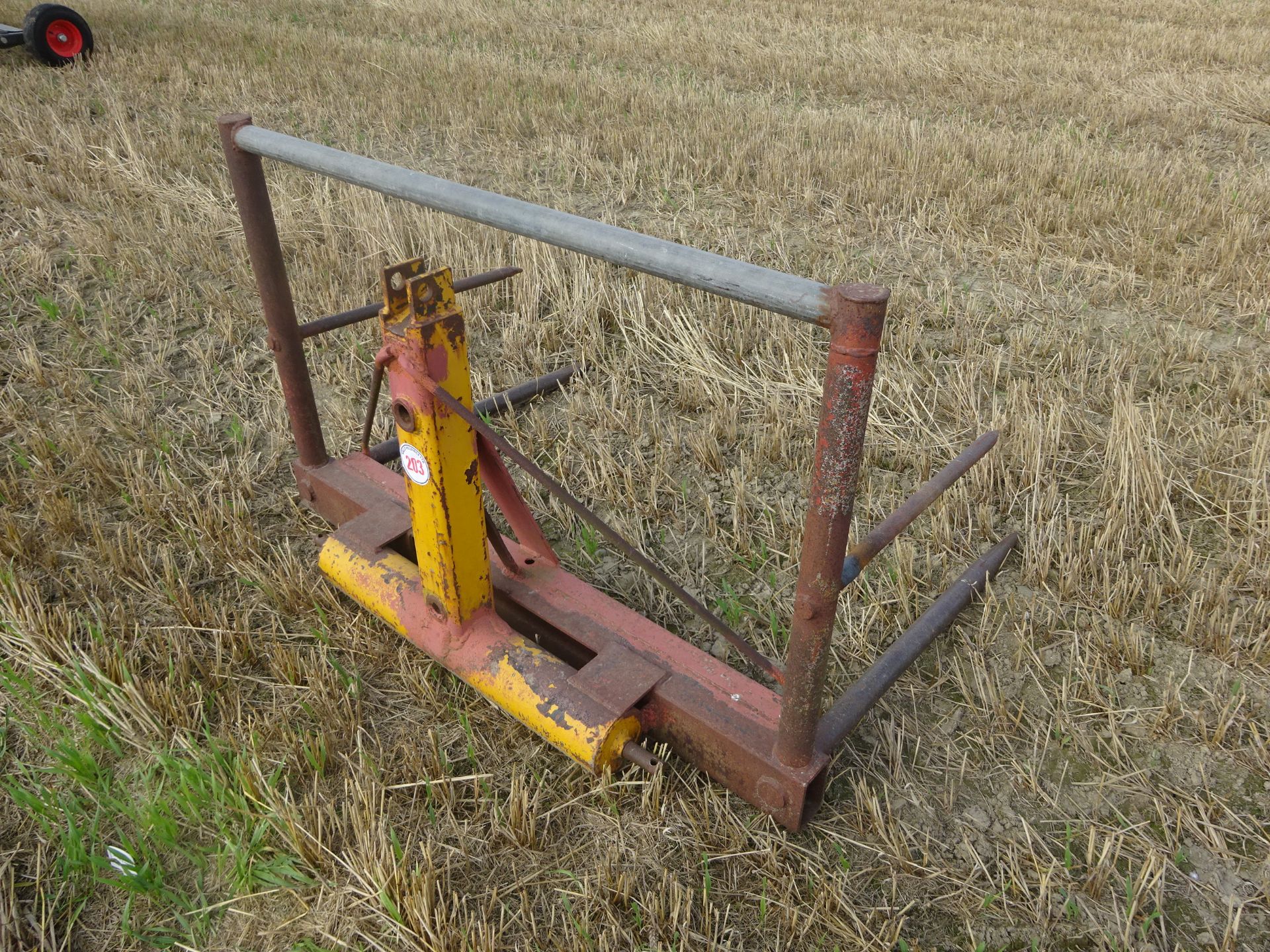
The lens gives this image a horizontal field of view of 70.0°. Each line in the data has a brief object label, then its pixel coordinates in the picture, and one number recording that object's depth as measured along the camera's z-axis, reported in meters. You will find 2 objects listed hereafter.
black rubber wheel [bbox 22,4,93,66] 7.36
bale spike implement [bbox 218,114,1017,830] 1.49
